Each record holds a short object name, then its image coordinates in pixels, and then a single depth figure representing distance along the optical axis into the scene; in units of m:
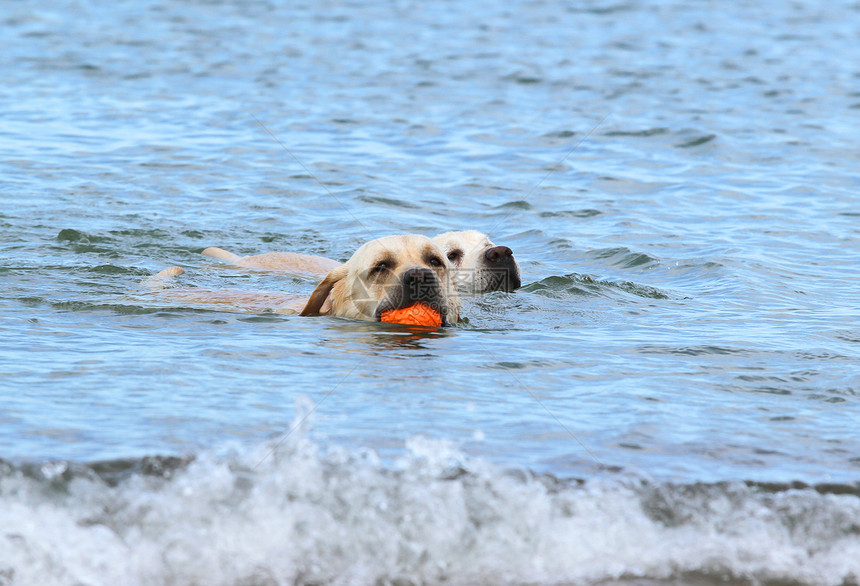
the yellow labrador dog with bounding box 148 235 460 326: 13.18
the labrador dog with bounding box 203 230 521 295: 16.45
